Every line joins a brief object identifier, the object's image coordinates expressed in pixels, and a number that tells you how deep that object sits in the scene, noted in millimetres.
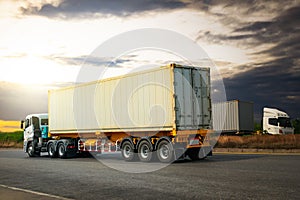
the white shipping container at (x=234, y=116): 35750
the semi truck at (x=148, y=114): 17016
